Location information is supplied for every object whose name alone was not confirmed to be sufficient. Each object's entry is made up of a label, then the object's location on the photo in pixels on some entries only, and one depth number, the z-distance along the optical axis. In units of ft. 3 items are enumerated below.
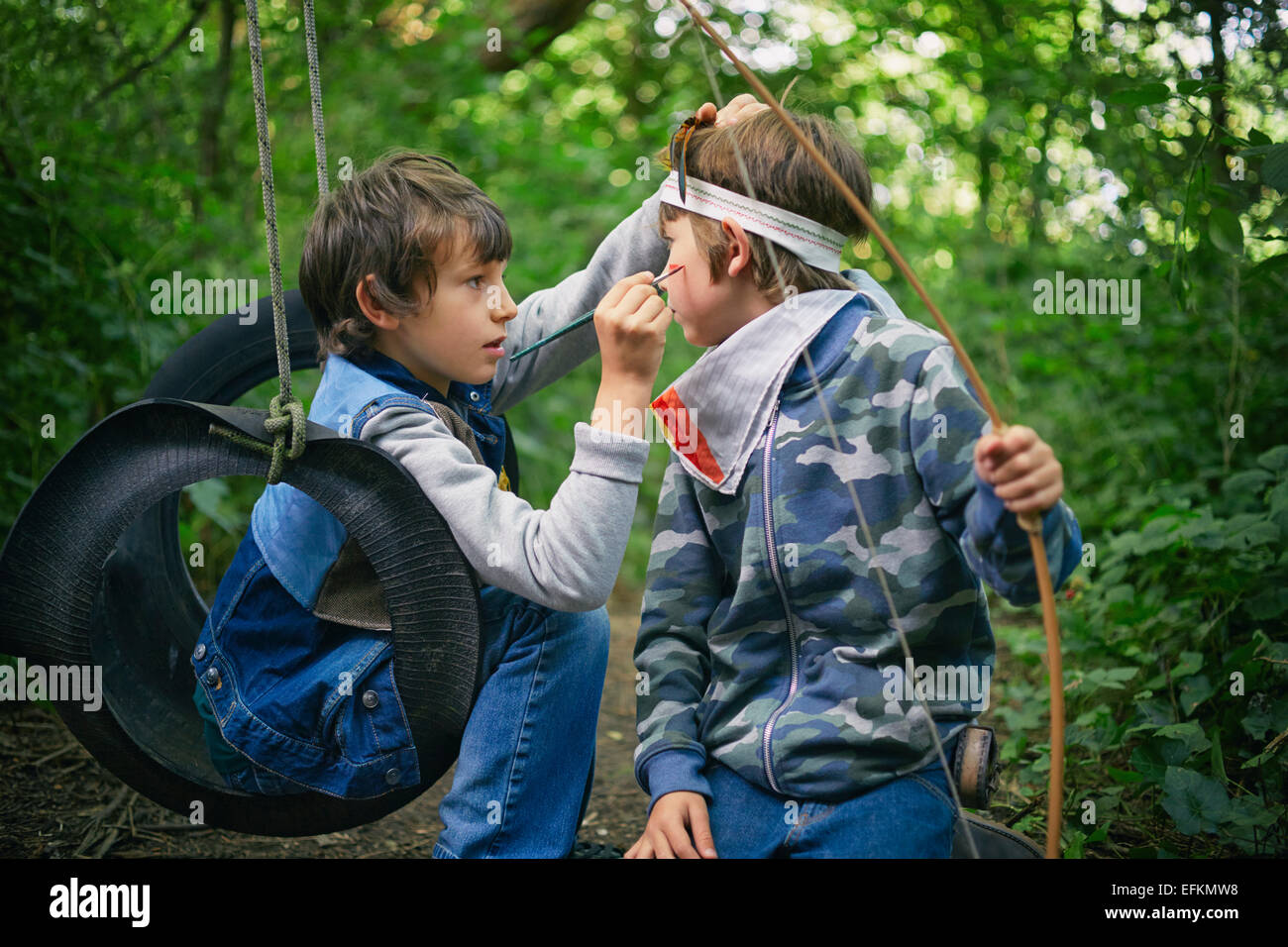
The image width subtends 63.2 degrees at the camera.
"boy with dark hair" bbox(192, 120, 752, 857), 5.15
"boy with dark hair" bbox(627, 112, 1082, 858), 5.01
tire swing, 5.05
